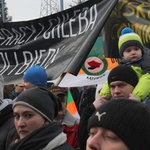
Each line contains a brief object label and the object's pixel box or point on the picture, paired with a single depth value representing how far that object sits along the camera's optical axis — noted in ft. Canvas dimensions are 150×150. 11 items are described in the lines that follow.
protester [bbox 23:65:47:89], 12.27
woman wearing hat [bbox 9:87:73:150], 8.07
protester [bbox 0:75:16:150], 9.66
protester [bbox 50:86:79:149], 11.30
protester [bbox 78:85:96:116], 20.43
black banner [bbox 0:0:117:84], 13.75
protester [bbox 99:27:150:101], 9.05
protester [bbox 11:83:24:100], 17.19
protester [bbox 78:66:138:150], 9.07
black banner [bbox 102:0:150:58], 14.88
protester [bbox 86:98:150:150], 5.48
